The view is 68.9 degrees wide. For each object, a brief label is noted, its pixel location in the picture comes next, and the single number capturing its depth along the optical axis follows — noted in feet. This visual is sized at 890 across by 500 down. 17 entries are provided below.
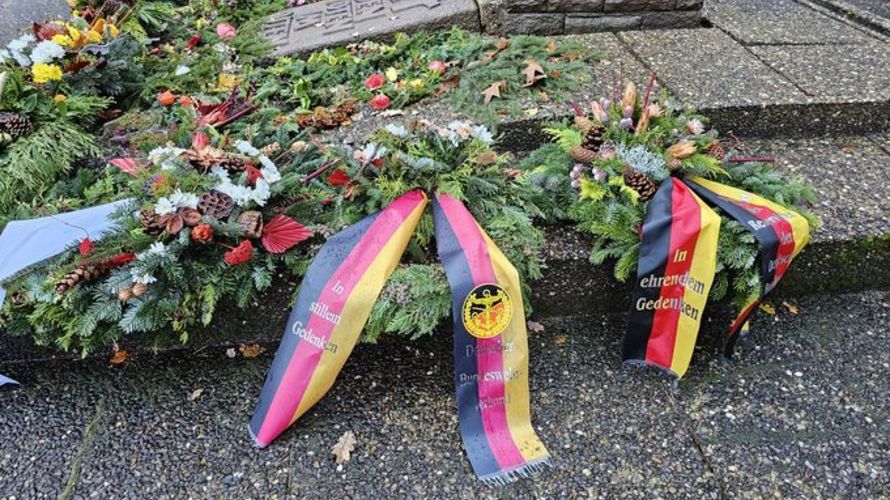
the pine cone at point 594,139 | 8.22
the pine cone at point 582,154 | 8.04
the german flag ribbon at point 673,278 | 7.14
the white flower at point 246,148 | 8.05
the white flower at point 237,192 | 7.30
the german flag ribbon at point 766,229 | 7.07
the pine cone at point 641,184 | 7.59
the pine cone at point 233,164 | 7.77
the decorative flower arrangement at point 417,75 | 10.39
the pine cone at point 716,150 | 8.18
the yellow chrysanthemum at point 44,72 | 9.60
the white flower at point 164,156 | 7.75
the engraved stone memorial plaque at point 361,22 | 12.74
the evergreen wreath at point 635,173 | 7.46
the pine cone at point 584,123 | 8.36
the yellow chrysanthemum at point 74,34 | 10.61
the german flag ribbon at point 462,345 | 6.66
